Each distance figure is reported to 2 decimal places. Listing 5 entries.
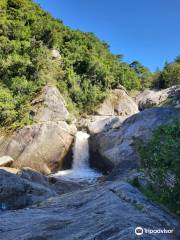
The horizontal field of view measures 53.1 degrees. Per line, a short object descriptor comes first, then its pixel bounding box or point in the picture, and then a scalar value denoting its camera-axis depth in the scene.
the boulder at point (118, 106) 18.44
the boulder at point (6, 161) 12.36
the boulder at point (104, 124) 13.68
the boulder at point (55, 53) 20.20
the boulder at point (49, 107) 15.22
